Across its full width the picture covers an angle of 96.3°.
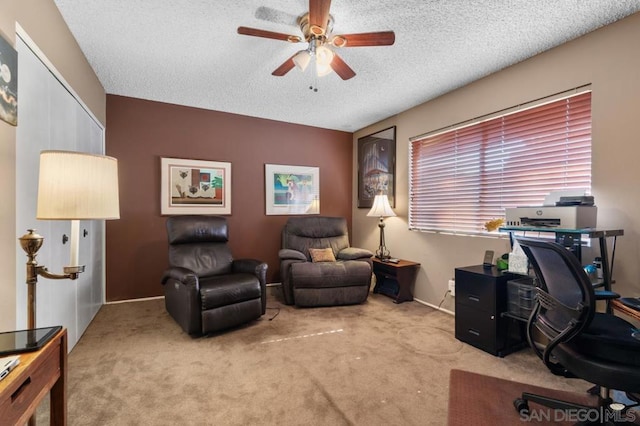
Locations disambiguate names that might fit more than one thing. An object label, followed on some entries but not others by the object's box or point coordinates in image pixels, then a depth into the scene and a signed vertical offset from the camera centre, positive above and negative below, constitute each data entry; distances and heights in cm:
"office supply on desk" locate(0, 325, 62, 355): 93 -45
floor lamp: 110 +5
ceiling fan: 170 +113
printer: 186 -3
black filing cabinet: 226 -84
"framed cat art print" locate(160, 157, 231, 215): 361 +31
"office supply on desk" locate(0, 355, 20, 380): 78 -45
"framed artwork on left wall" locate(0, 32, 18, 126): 132 +61
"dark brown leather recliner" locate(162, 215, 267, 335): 246 -66
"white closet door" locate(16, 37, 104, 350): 152 +18
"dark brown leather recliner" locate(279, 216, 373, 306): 326 -76
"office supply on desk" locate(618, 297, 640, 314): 135 -44
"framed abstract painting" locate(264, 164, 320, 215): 423 +33
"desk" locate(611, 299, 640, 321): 128 -46
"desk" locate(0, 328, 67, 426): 76 -54
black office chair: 116 -55
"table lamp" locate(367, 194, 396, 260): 371 +0
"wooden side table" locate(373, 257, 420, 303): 347 -83
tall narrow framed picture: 400 +67
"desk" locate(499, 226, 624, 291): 180 -19
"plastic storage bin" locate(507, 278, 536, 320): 217 -66
